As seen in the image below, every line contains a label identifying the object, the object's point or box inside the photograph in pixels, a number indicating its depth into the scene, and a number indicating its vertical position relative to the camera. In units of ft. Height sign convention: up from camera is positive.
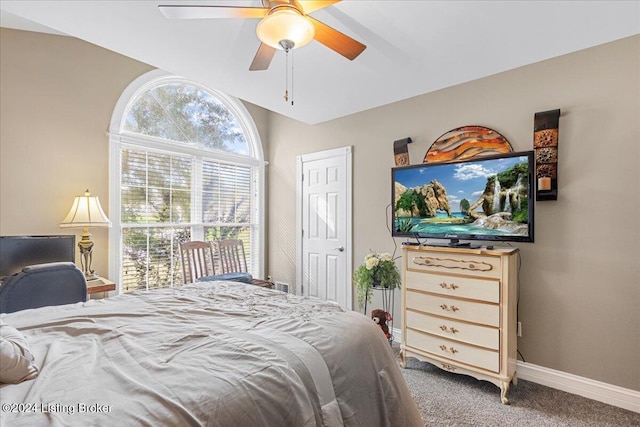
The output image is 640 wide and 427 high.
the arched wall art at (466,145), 9.11 +2.14
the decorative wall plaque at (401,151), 11.02 +2.24
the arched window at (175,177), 11.48 +1.57
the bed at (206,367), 2.64 -1.60
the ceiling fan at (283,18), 5.53 +3.54
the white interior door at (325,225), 12.92 -0.49
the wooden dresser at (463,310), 7.53 -2.50
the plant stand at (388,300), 11.50 -3.16
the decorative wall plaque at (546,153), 8.11 +1.62
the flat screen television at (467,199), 8.13 +0.44
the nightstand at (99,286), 8.84 -2.07
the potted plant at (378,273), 10.18 -1.94
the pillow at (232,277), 12.05 -2.47
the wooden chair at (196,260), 12.37 -1.88
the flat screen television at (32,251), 8.31 -1.03
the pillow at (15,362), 2.89 -1.41
